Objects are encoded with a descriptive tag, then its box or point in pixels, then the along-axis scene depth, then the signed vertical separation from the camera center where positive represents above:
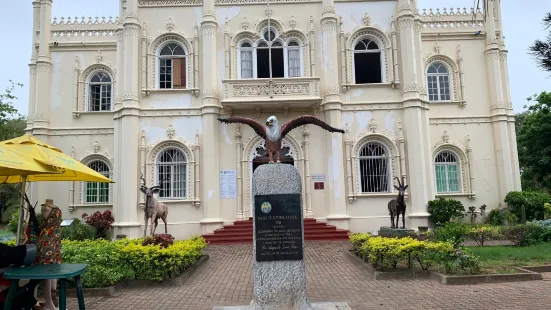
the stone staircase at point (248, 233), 16.97 -0.97
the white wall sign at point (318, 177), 18.52 +1.23
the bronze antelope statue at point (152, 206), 15.01 +0.20
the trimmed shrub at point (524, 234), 13.55 -1.03
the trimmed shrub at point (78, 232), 17.03 -0.68
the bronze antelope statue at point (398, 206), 14.53 -0.05
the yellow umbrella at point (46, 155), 6.49 +0.92
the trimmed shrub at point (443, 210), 17.66 -0.29
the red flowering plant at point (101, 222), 18.45 -0.33
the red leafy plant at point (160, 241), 10.56 -0.70
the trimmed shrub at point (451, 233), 10.99 -0.84
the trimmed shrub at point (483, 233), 14.06 -0.99
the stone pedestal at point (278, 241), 6.70 -0.51
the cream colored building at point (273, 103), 18.27 +4.55
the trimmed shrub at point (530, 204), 18.17 -0.16
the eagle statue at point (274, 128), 7.52 +1.39
